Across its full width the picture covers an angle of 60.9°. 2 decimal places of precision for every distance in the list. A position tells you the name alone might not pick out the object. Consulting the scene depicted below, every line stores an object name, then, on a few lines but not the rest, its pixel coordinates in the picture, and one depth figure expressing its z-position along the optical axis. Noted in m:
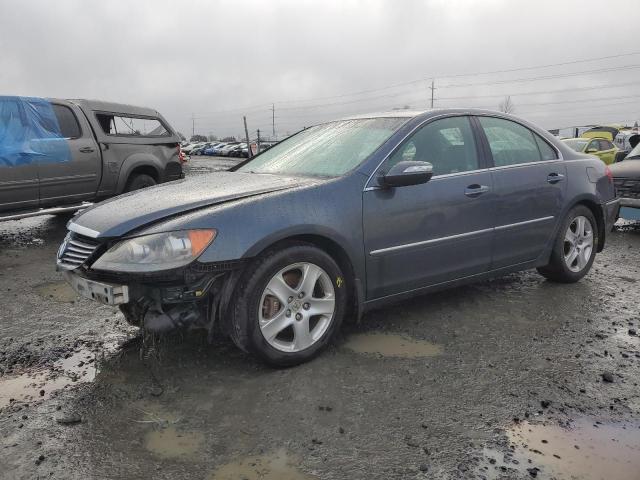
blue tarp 6.88
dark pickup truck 6.90
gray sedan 2.96
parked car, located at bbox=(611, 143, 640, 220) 7.53
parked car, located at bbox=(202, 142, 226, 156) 53.94
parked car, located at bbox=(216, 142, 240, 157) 49.62
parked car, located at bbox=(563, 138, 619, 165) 15.54
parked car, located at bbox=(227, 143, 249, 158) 45.75
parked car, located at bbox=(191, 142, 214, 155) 58.56
